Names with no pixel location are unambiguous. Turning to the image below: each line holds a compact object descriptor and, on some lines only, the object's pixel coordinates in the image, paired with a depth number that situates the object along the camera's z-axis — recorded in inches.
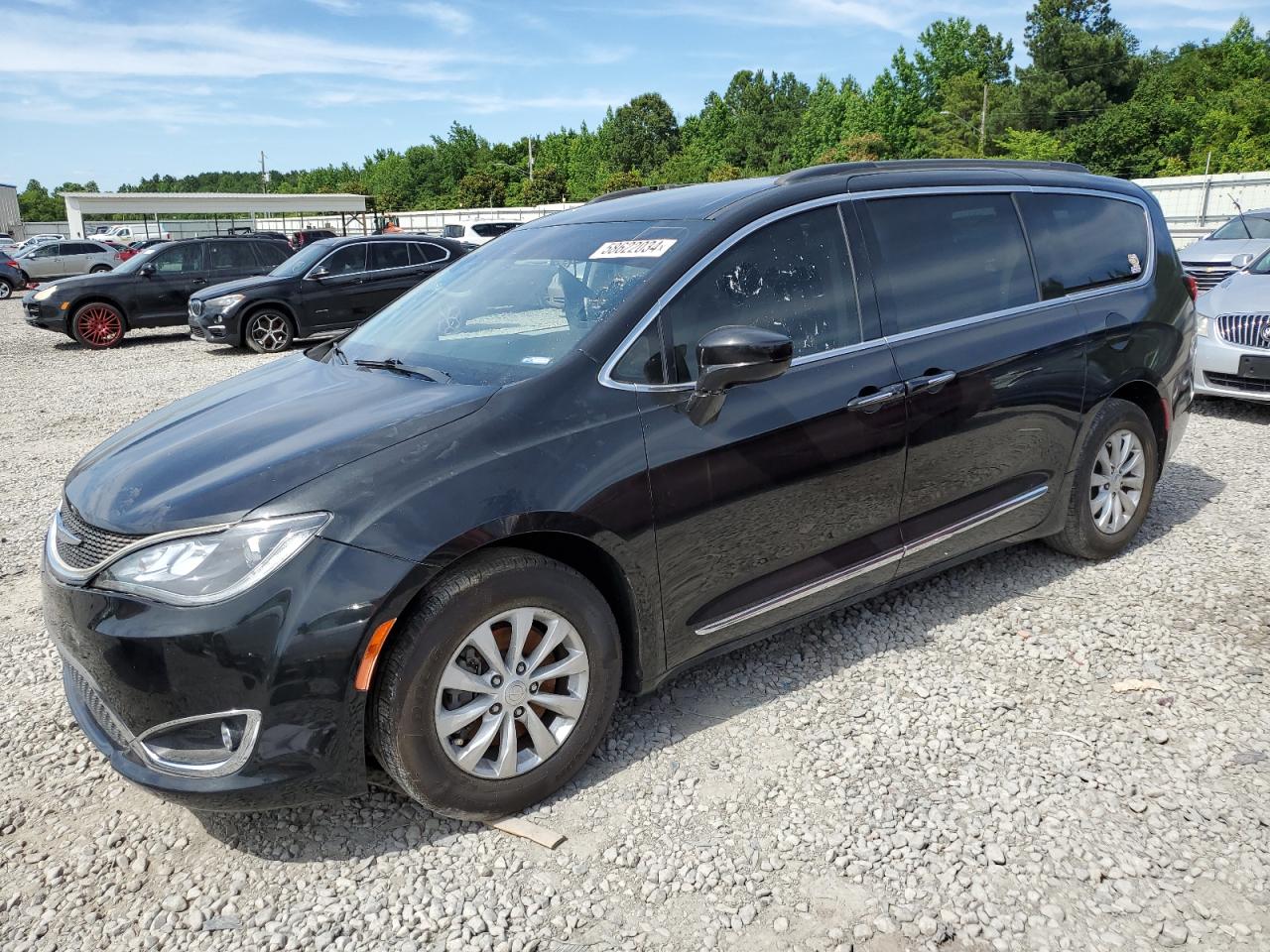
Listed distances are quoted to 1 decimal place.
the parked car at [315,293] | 536.1
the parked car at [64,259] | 1151.6
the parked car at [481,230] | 1024.2
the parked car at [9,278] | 1089.4
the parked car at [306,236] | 1264.8
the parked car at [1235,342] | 301.6
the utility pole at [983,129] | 2610.7
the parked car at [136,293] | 594.2
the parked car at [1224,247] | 446.6
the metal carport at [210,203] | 1910.7
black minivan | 98.8
